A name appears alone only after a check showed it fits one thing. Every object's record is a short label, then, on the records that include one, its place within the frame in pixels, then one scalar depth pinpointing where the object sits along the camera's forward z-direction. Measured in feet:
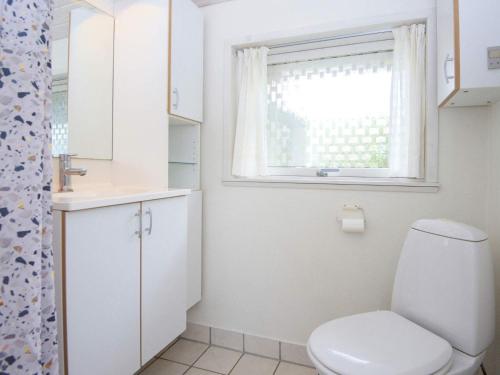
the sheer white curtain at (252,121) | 6.49
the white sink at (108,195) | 3.58
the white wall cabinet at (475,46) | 3.80
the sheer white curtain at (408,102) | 5.41
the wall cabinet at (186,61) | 5.75
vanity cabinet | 3.60
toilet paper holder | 5.47
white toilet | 3.54
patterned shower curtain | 3.02
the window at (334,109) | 5.50
